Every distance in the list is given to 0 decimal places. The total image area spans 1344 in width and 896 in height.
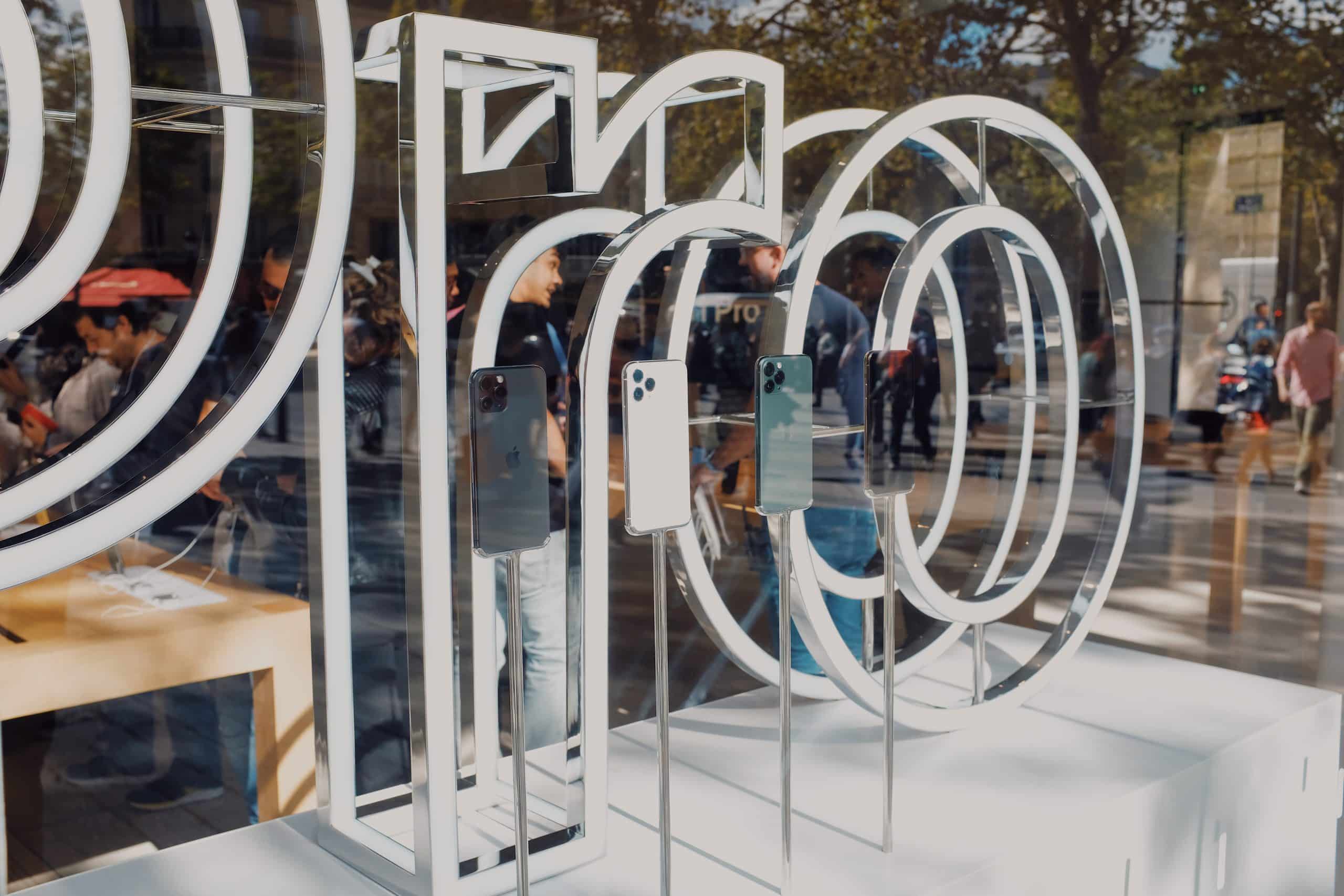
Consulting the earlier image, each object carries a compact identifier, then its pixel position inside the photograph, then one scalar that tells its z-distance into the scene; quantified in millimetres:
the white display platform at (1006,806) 1750
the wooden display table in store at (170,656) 2541
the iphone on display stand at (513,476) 1410
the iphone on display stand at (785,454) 1627
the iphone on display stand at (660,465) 1474
